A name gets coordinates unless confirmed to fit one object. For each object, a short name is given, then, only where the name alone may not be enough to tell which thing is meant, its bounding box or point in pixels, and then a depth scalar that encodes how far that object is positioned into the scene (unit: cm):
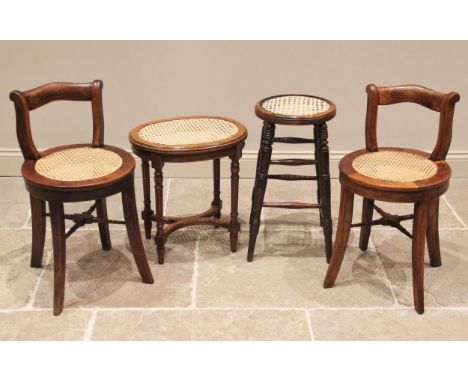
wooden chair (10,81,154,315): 266
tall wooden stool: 296
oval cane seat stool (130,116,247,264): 292
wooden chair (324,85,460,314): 265
